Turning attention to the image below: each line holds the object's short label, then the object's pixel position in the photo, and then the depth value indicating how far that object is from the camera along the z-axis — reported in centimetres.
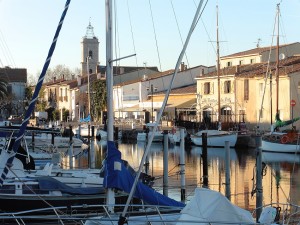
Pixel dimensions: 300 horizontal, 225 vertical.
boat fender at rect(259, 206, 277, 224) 1345
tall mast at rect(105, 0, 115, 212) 1459
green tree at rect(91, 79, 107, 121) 9012
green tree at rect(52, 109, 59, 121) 10844
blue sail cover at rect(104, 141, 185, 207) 1439
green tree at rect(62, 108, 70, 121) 10681
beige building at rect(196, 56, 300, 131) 6122
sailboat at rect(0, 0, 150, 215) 1817
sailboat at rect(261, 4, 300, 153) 4962
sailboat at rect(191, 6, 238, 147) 5622
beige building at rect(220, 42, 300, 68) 7656
